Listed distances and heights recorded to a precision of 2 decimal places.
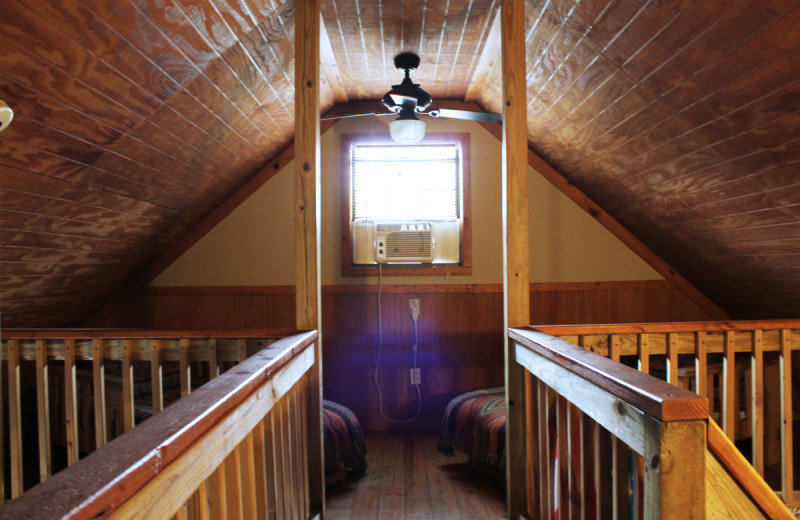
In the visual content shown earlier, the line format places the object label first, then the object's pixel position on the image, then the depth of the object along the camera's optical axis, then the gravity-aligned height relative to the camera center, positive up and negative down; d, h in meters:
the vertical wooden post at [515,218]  2.18 +0.16
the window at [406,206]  3.79 +0.40
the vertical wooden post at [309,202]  2.15 +0.25
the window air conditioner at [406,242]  3.78 +0.10
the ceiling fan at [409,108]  2.87 +0.95
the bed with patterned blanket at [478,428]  2.74 -1.12
